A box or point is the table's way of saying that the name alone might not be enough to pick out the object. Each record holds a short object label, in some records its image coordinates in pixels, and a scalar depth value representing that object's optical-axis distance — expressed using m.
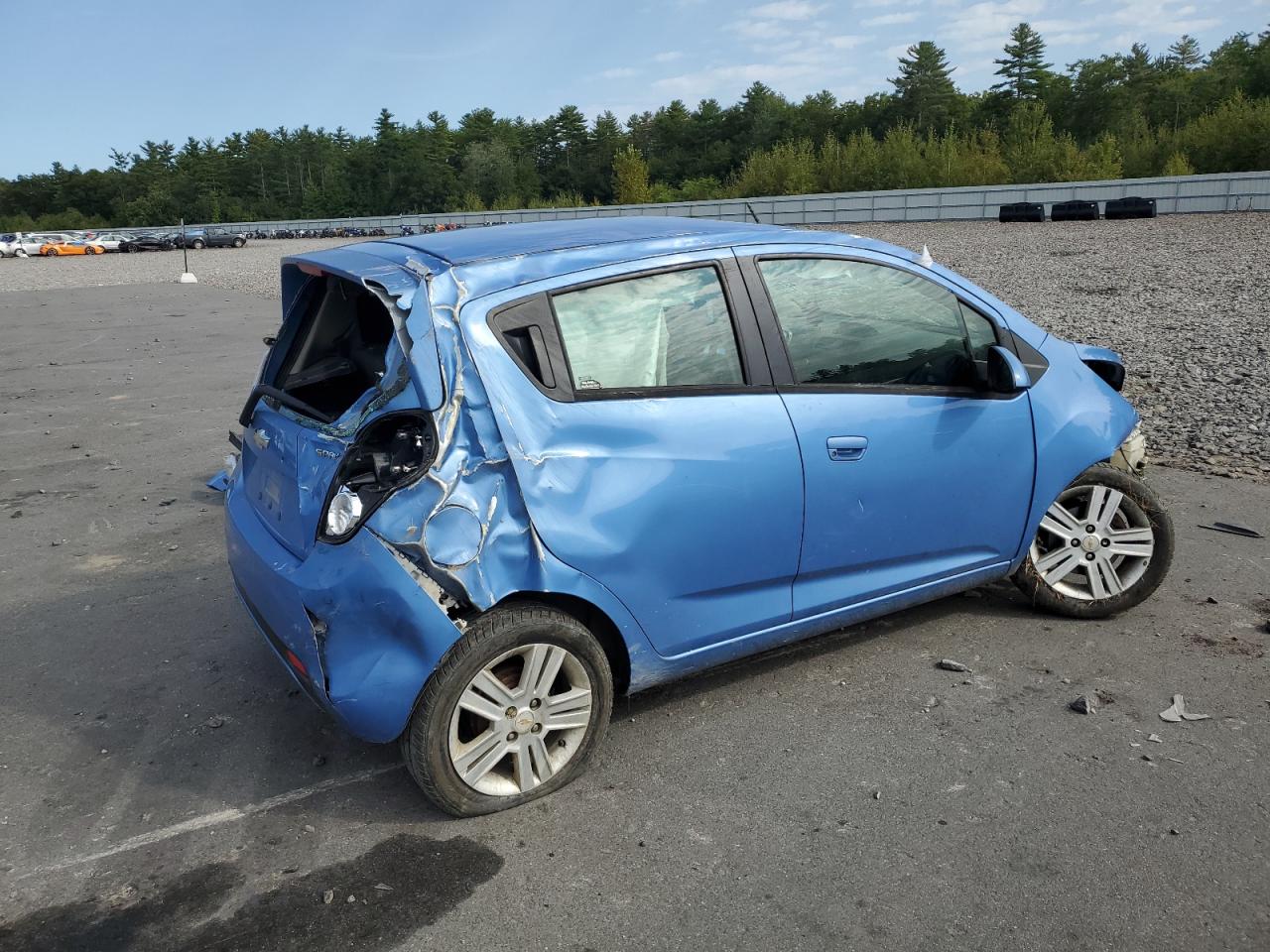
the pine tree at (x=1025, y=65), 91.12
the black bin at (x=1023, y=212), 42.94
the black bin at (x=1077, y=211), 40.91
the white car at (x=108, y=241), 66.00
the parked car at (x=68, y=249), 62.33
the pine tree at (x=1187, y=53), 103.19
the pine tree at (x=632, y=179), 92.94
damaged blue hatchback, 3.10
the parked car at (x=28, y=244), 60.81
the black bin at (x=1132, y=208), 39.84
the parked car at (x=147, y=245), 65.88
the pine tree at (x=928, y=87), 95.62
